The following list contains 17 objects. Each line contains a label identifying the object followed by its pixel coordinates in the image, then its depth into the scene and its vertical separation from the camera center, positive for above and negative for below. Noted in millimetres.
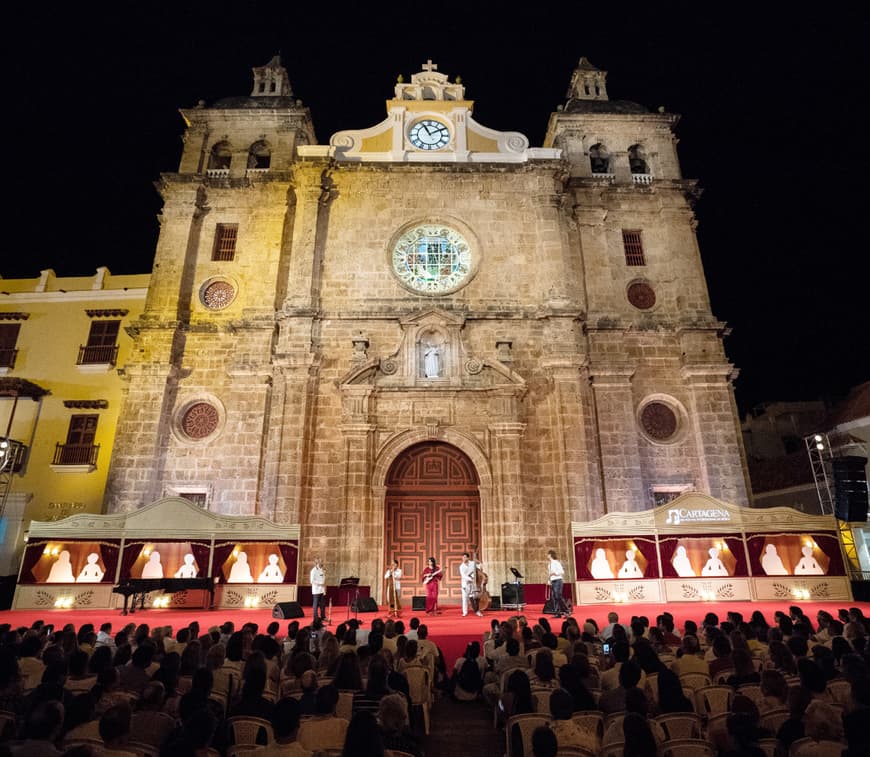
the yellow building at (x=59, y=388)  19266 +6879
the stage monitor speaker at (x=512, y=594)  13711 -455
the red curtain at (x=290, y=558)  14891 +472
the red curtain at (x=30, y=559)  14530 +438
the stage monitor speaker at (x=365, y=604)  12578 -643
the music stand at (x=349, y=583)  13227 -173
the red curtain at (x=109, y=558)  14609 +468
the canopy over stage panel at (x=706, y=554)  14672 +570
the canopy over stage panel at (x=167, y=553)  14586 +598
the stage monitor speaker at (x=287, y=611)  12211 -765
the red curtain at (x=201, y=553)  14844 +601
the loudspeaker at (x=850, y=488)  14289 +2247
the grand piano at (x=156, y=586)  12922 -235
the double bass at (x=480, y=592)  13820 -408
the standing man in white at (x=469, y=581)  13781 -133
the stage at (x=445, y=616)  11461 -930
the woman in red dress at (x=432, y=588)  13930 -308
